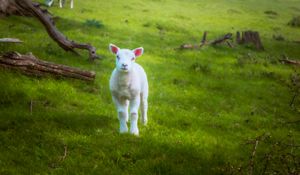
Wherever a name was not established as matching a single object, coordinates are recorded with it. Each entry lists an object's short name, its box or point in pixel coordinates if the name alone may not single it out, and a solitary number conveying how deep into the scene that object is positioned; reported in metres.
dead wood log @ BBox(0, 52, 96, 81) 11.28
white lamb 7.82
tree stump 24.55
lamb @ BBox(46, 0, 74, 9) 29.61
